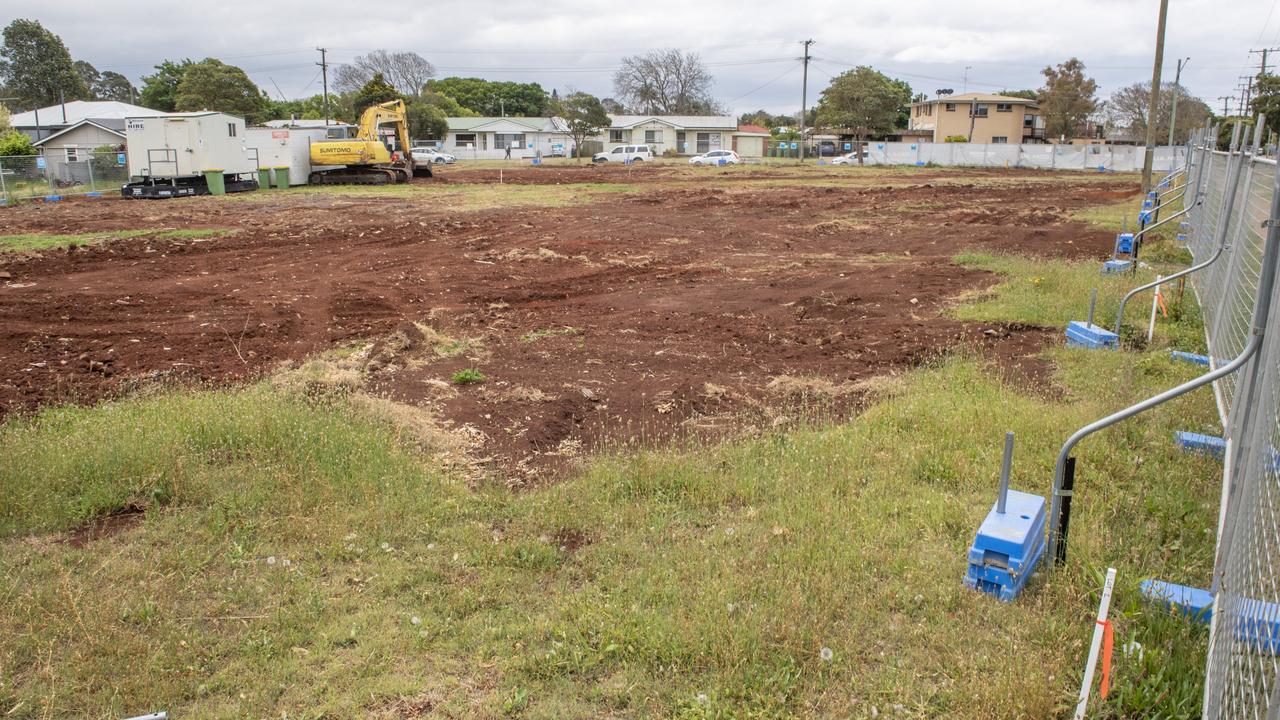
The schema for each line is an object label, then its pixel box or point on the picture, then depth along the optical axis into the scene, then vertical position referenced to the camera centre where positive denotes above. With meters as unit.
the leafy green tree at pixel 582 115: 71.94 +6.15
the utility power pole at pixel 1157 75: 24.19 +3.30
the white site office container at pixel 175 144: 29.25 +1.47
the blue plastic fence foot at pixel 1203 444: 5.65 -1.70
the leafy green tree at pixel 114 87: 105.31 +12.45
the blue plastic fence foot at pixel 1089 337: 8.70 -1.53
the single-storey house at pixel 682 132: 86.06 +5.66
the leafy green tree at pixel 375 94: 57.66 +6.47
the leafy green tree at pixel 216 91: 67.44 +7.73
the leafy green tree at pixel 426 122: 73.06 +5.71
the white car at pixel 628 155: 62.62 +2.48
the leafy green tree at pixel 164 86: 83.38 +9.89
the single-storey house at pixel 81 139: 47.84 +2.78
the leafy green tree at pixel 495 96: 106.19 +11.69
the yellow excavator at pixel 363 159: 34.31 +1.13
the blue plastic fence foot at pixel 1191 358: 7.82 -1.57
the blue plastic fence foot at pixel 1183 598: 3.74 -1.84
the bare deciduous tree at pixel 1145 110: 76.00 +7.32
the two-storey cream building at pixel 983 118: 79.38 +6.70
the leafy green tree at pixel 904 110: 100.12 +10.04
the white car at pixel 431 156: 57.31 +2.24
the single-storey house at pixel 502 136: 83.19 +5.10
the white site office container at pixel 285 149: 33.09 +1.51
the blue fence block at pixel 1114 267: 12.88 -1.18
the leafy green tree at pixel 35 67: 72.81 +10.41
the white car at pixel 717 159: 58.36 +2.03
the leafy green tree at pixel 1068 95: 76.94 +8.55
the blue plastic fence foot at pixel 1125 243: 14.23 -0.90
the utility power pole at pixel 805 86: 67.24 +8.30
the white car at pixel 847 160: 60.62 +2.12
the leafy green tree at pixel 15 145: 41.78 +2.05
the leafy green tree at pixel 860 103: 69.44 +7.07
